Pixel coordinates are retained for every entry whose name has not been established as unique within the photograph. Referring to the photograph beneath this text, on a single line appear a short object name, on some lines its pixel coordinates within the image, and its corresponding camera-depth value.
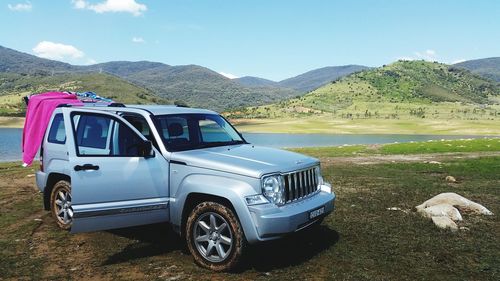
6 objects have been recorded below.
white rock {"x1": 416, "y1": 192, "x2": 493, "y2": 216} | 9.94
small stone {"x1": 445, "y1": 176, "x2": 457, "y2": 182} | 15.68
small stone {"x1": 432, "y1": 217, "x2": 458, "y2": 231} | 8.61
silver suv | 5.95
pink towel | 9.38
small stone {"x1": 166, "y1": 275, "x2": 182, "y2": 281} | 6.06
